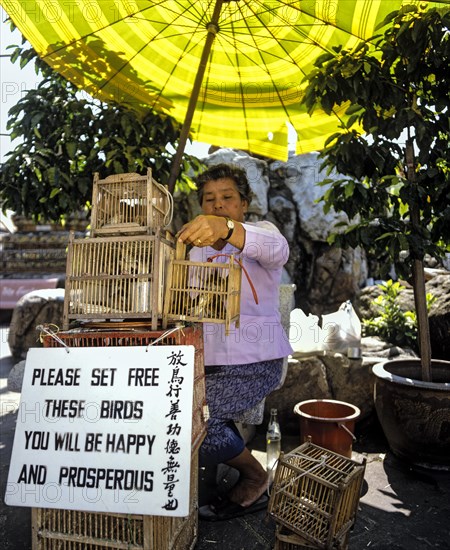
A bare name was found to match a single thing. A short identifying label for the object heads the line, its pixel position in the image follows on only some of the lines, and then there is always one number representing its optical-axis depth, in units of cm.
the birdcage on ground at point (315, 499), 193
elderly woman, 246
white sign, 166
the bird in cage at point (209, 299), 190
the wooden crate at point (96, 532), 171
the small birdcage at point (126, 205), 189
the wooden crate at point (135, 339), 179
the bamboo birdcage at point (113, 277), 184
